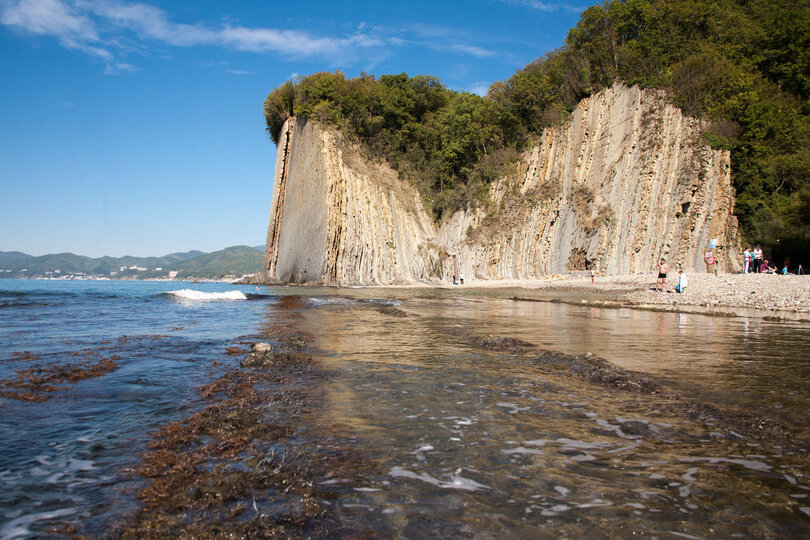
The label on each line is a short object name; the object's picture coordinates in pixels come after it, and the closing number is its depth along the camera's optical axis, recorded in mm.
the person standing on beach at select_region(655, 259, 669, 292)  21797
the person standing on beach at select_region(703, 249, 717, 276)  27875
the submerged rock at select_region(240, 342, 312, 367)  7258
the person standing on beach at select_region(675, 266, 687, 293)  20562
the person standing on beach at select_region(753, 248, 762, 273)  25844
